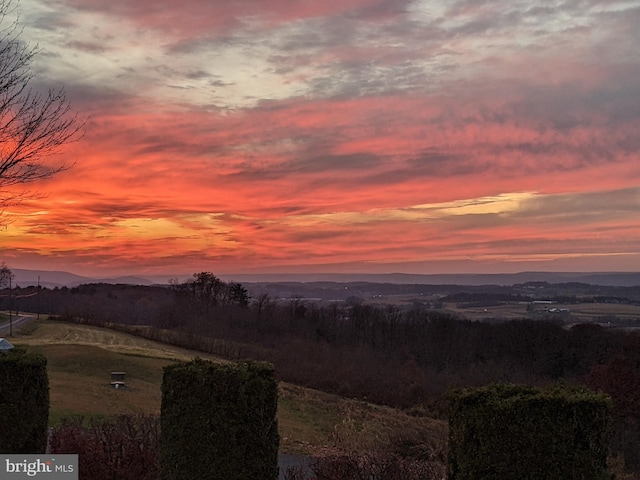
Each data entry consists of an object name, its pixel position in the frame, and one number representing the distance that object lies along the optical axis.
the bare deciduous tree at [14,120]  11.47
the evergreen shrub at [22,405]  8.88
